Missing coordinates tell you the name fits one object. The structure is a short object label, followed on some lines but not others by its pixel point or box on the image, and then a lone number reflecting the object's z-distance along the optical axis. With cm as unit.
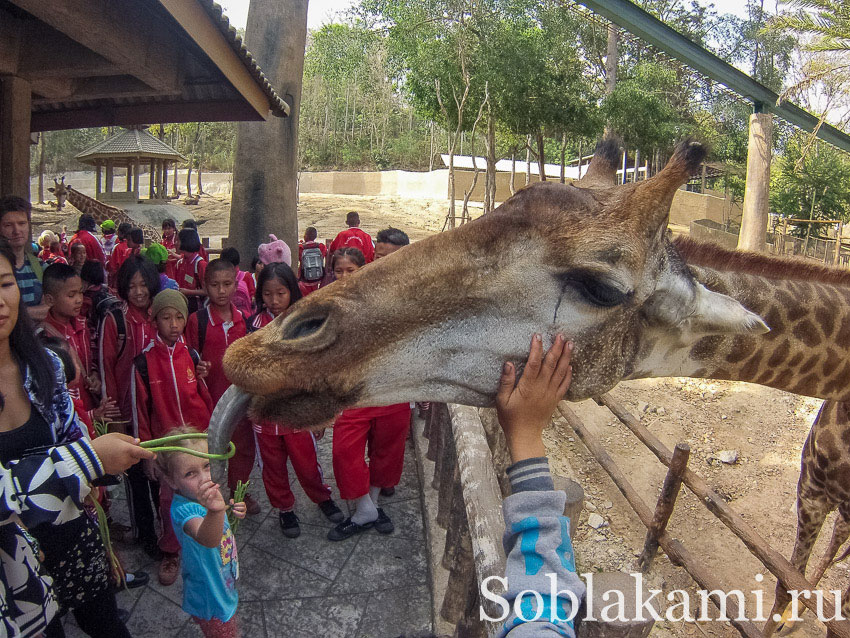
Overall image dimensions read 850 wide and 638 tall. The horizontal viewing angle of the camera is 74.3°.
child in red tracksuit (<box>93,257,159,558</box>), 348
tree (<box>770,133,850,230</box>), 2338
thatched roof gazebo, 2281
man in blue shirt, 379
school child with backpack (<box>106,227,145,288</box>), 782
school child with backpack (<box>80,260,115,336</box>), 432
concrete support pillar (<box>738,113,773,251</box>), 1253
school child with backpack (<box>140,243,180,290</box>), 618
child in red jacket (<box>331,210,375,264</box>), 721
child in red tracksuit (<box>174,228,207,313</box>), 654
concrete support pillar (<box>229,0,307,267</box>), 818
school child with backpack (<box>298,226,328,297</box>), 585
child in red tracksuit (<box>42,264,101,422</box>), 339
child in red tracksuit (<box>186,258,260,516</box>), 382
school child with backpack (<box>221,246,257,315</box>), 503
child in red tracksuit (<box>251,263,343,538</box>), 370
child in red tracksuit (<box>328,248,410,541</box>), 376
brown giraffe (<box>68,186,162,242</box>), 2081
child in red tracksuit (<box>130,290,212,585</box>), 331
